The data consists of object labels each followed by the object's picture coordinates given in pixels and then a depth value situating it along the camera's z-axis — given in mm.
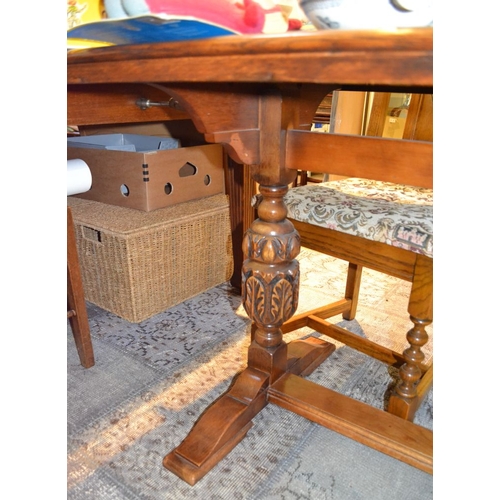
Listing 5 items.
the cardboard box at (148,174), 1398
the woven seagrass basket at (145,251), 1346
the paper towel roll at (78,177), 1237
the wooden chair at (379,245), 843
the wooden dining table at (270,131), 422
